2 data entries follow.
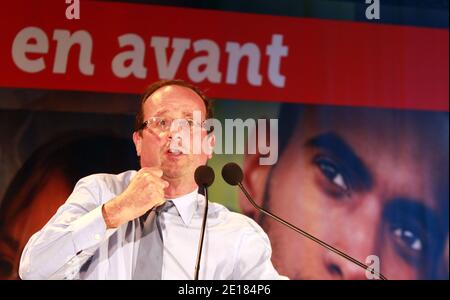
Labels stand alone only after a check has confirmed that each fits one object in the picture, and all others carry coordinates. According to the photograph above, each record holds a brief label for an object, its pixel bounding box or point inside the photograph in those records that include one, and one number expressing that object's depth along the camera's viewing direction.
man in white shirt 2.51
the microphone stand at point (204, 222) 2.27
